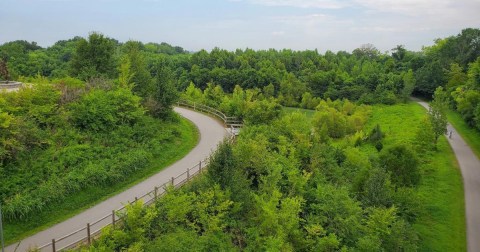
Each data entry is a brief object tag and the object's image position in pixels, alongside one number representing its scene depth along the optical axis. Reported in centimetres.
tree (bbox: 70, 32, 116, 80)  3191
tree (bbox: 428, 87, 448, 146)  3875
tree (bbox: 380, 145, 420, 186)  2536
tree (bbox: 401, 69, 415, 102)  6994
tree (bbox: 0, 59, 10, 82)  3188
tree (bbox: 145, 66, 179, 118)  2820
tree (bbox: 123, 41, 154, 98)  3061
